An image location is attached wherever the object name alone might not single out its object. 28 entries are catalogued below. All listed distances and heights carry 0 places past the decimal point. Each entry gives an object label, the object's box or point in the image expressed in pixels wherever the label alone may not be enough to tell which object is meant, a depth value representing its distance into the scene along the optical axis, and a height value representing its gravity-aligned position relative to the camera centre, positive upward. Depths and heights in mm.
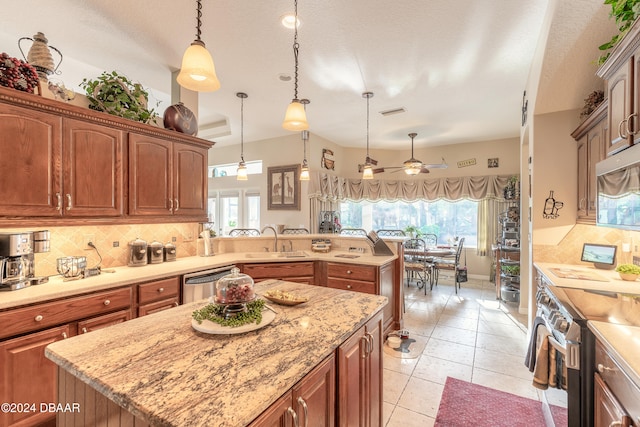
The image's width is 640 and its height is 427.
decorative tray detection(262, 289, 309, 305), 1628 -511
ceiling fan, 4692 +787
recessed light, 2303 +1628
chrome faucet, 3995 -469
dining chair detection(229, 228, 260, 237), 6537 -493
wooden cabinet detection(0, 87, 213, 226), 1995 +398
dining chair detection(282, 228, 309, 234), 5570 -384
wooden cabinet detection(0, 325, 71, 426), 1711 -1041
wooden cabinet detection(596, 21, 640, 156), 1572 +757
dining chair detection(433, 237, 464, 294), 5191 -1008
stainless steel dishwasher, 2688 -713
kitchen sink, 3598 -561
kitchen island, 794 -547
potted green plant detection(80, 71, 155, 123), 2570 +1094
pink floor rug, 2008 -1506
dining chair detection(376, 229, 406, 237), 6570 -521
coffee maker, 1944 -351
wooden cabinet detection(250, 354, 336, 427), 884 -684
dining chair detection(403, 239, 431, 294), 5167 -955
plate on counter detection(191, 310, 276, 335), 1217 -518
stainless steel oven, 1392 -797
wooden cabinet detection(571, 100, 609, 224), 2287 +538
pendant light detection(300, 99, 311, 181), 4205 +1285
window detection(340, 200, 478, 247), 6668 -92
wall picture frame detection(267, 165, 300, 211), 5805 +538
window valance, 6004 +581
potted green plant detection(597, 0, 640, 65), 1613 +1216
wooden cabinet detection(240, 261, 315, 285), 3377 -720
